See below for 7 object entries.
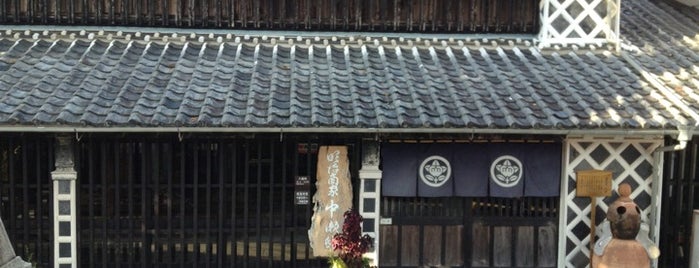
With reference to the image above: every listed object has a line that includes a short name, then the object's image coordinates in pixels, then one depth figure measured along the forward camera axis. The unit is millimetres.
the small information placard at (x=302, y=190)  9141
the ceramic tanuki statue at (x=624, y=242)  8641
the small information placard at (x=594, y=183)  9164
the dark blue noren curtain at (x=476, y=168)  9148
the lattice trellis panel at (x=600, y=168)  9273
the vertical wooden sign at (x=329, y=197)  9062
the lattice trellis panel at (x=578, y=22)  10312
